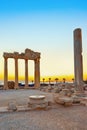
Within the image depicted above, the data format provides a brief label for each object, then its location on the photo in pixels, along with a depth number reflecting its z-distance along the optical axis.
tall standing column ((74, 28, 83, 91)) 16.75
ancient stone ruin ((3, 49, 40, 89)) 32.69
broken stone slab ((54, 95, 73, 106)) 12.23
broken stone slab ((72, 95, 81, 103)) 13.39
